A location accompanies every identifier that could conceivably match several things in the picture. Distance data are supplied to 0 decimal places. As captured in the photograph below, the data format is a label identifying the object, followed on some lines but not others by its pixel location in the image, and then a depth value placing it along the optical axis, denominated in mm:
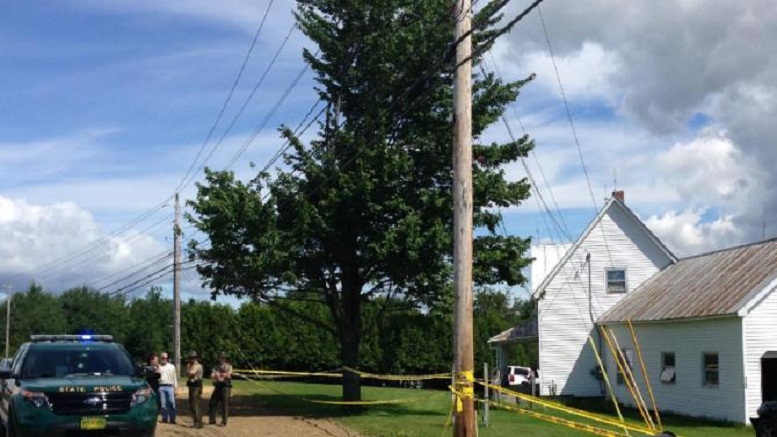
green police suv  14633
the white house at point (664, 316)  25547
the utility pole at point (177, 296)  43312
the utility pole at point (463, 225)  13852
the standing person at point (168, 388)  22422
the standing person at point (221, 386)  22000
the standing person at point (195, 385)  21820
